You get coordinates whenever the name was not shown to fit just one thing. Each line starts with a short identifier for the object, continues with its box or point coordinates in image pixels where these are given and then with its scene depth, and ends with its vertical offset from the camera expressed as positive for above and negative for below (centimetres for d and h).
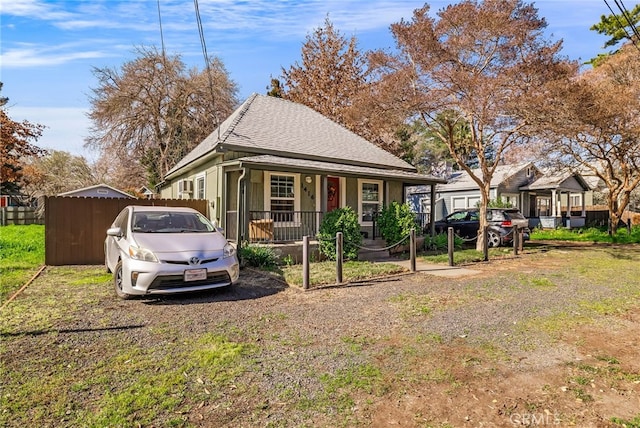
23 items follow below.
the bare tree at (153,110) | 2658 +768
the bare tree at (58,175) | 2741 +313
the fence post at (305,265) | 728 -102
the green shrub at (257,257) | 962 -111
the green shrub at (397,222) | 1202 -27
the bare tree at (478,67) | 1208 +502
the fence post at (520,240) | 1396 -100
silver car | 583 -68
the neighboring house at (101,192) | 2020 +123
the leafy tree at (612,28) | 2609 +1388
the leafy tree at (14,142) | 2025 +403
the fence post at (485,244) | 1174 -98
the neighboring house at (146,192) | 2699 +173
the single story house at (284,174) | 1111 +133
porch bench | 1091 -50
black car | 1534 -48
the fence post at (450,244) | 1044 -85
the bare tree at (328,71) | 2822 +1104
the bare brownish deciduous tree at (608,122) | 1210 +350
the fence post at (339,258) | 779 -94
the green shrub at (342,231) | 1058 -52
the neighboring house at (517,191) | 2478 +158
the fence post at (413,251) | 934 -94
